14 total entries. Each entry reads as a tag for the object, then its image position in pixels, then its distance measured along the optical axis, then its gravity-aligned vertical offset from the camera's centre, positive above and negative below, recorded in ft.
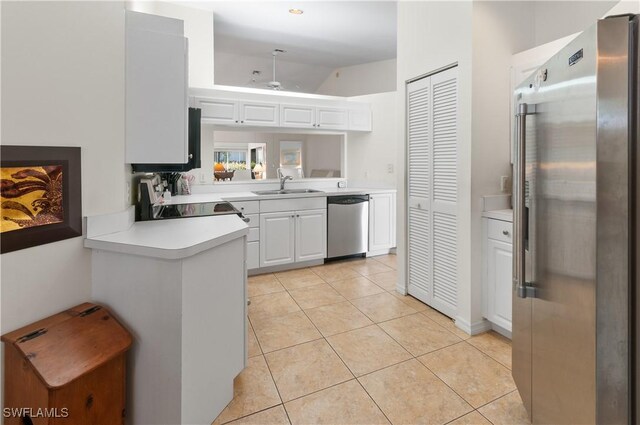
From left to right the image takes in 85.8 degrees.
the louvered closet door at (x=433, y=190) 8.63 +0.25
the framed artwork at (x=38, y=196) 4.10 +0.06
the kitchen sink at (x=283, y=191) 14.76 +0.39
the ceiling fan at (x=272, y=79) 16.08 +7.14
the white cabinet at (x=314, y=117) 14.20 +3.55
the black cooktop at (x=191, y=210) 7.67 -0.24
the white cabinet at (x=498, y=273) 7.45 -1.65
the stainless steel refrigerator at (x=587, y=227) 3.05 -0.28
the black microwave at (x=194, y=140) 9.14 +1.62
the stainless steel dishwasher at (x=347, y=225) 14.26 -1.08
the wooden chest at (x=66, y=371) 3.83 -1.99
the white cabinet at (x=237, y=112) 12.71 +3.40
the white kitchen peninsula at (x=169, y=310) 4.70 -1.59
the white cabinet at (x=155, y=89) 5.89 +1.95
